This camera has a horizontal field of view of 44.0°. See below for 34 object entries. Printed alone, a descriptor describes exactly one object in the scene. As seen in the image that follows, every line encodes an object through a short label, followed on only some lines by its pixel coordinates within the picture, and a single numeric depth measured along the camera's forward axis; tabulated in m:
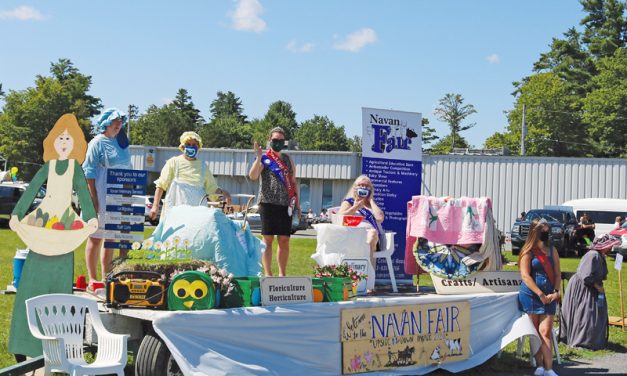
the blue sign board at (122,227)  7.34
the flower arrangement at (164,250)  6.22
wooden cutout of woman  5.86
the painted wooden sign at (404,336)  6.56
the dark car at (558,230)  25.92
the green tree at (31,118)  50.38
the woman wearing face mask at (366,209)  8.83
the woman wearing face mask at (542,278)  7.52
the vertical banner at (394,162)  10.33
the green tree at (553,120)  58.06
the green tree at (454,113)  85.50
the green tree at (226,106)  115.02
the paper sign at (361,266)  7.99
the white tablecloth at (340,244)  8.27
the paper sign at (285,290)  6.00
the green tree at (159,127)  76.49
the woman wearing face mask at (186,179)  7.88
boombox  5.71
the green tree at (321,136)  83.88
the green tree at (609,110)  53.81
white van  28.11
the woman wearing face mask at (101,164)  7.24
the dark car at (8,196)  28.14
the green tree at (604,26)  61.97
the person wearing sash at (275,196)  7.75
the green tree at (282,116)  89.94
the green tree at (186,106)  97.81
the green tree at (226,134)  83.32
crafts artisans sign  7.89
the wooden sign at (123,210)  7.29
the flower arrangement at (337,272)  7.36
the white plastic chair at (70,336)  5.18
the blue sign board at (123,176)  7.29
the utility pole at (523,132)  53.43
